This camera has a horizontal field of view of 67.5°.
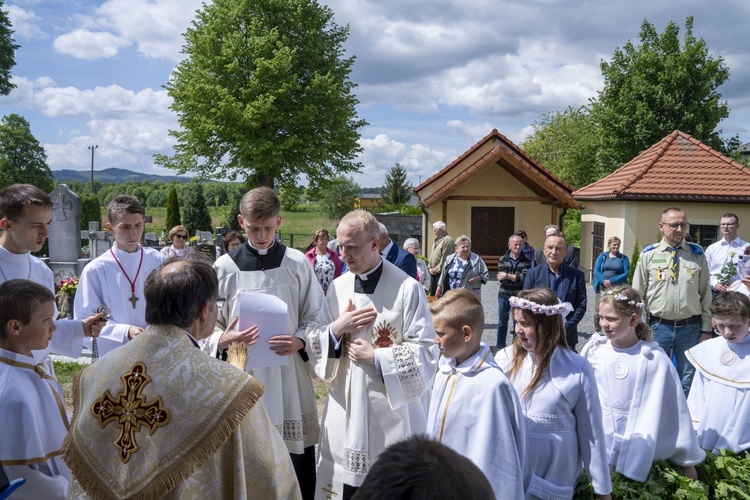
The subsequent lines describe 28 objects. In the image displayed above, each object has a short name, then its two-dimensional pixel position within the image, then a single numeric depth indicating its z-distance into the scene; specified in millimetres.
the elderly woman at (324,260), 8875
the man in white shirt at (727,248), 7762
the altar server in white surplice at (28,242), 3471
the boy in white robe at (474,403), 2646
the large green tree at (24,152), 46375
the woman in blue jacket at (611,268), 9505
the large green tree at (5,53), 26141
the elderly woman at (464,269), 9133
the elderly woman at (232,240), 9008
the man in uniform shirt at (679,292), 5930
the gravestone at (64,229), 13672
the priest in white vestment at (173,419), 1904
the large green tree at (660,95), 26281
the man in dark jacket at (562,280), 6398
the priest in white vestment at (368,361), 3238
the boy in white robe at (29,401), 2576
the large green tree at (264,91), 25219
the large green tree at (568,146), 36469
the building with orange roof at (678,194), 16031
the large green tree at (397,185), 57531
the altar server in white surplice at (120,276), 3947
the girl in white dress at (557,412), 2906
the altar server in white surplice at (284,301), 3518
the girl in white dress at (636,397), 3354
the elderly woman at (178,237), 9766
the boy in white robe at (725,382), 3893
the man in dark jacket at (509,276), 8773
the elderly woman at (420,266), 9143
